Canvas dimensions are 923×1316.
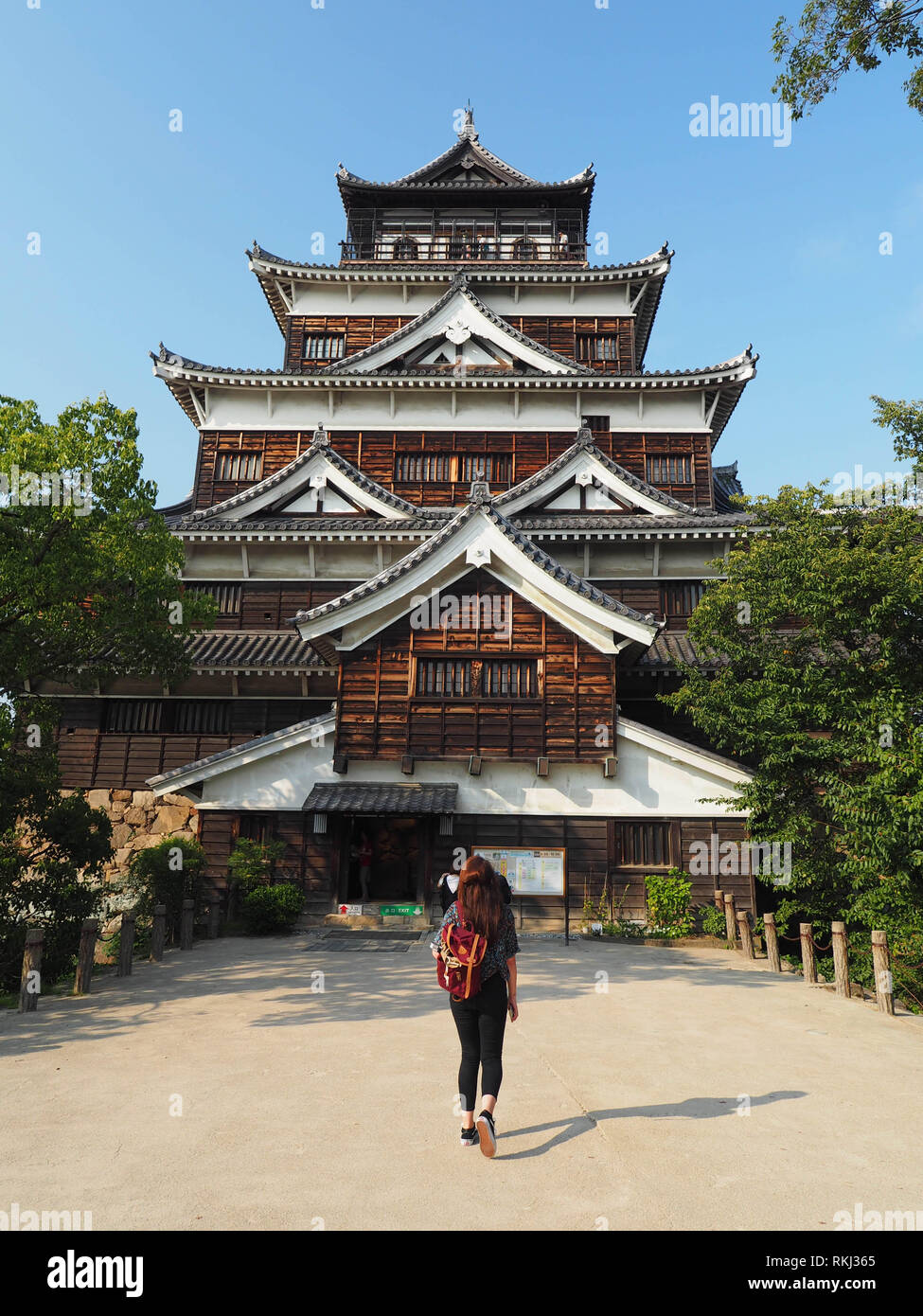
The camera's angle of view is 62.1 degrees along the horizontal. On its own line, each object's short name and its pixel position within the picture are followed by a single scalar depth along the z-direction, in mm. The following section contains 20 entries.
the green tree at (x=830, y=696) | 12516
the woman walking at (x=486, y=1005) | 4949
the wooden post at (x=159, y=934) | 12189
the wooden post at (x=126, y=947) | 10961
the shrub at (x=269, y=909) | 15094
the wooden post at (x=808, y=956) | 11891
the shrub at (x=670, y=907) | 15617
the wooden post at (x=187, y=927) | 13422
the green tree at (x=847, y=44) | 10141
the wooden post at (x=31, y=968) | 8992
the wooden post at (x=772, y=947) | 12867
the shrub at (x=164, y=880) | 13781
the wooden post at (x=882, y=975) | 10141
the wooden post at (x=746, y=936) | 14219
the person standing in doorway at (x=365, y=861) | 17969
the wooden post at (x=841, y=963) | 11047
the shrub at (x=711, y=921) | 15438
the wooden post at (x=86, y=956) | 10000
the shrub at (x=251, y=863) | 15703
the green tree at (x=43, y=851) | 10719
